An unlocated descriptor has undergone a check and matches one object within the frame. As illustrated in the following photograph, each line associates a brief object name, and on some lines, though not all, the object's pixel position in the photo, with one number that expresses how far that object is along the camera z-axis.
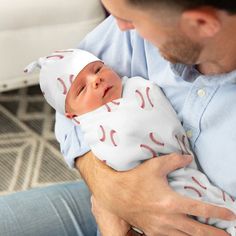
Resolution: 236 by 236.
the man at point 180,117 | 0.99
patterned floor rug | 1.90
